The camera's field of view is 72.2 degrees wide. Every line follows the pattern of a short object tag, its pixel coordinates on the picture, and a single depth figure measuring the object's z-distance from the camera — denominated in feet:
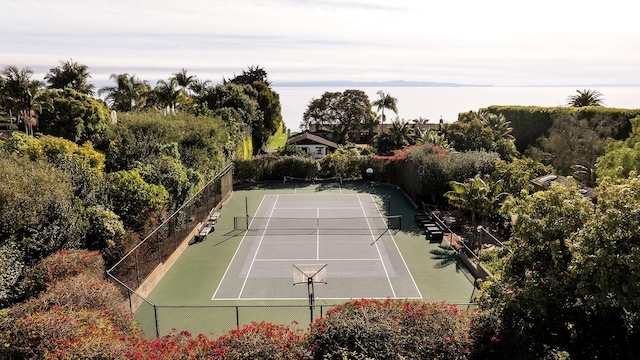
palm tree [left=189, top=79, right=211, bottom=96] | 177.78
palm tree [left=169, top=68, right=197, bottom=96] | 170.81
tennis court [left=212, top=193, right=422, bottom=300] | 56.90
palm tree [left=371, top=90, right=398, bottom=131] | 212.64
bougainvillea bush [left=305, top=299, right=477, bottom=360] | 30.60
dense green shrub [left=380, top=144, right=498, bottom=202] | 92.79
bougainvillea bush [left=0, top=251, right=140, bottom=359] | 29.96
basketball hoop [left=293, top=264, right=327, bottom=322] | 50.78
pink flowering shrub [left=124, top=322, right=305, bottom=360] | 30.78
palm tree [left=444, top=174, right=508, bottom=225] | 72.54
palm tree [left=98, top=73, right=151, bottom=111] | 161.89
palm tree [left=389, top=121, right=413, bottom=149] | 141.28
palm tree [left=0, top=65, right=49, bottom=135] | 99.96
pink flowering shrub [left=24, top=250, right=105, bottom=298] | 42.81
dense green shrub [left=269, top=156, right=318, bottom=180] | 121.80
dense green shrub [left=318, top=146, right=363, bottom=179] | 122.31
